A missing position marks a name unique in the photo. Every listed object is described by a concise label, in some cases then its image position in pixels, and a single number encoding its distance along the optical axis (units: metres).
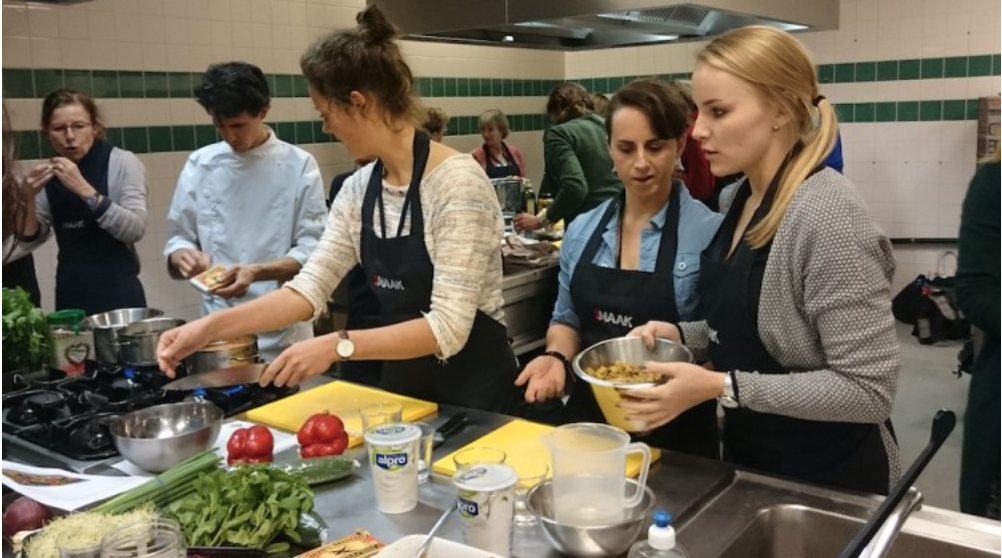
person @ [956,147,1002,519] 1.86
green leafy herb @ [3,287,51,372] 2.38
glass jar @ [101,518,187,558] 1.19
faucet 1.31
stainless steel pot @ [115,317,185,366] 2.30
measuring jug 1.33
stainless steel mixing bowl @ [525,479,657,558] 1.30
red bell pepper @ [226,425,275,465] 1.72
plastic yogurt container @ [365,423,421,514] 1.47
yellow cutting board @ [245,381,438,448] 1.95
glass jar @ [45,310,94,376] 2.44
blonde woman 1.50
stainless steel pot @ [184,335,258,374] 2.22
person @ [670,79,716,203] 3.71
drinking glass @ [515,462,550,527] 1.45
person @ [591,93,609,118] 5.28
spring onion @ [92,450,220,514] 1.42
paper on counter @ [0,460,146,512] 1.54
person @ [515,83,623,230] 4.62
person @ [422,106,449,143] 5.16
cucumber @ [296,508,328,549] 1.37
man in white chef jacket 3.11
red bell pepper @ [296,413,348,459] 1.73
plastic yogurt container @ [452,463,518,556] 1.30
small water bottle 1.16
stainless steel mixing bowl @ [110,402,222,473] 1.67
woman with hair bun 1.94
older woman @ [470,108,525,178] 6.17
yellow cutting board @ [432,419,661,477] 1.65
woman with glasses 3.26
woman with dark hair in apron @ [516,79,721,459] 2.10
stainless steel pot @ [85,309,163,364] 2.36
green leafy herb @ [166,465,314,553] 1.33
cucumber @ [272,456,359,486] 1.60
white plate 1.25
